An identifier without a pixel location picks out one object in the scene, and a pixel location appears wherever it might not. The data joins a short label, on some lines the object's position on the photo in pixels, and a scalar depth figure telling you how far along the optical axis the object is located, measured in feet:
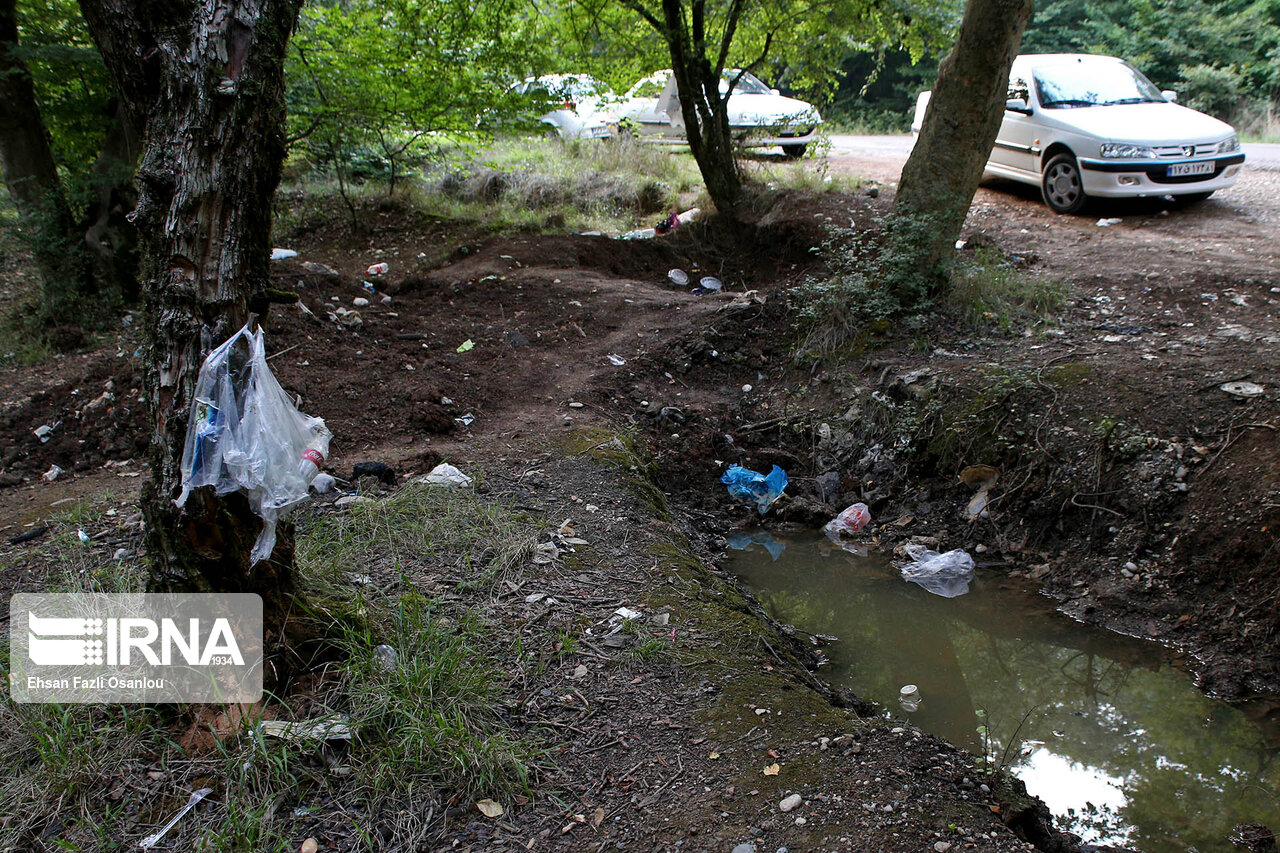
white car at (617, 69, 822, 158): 29.45
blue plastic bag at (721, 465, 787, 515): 16.10
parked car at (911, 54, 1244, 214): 23.75
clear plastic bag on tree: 6.73
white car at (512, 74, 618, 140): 26.55
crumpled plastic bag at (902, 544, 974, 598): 13.47
